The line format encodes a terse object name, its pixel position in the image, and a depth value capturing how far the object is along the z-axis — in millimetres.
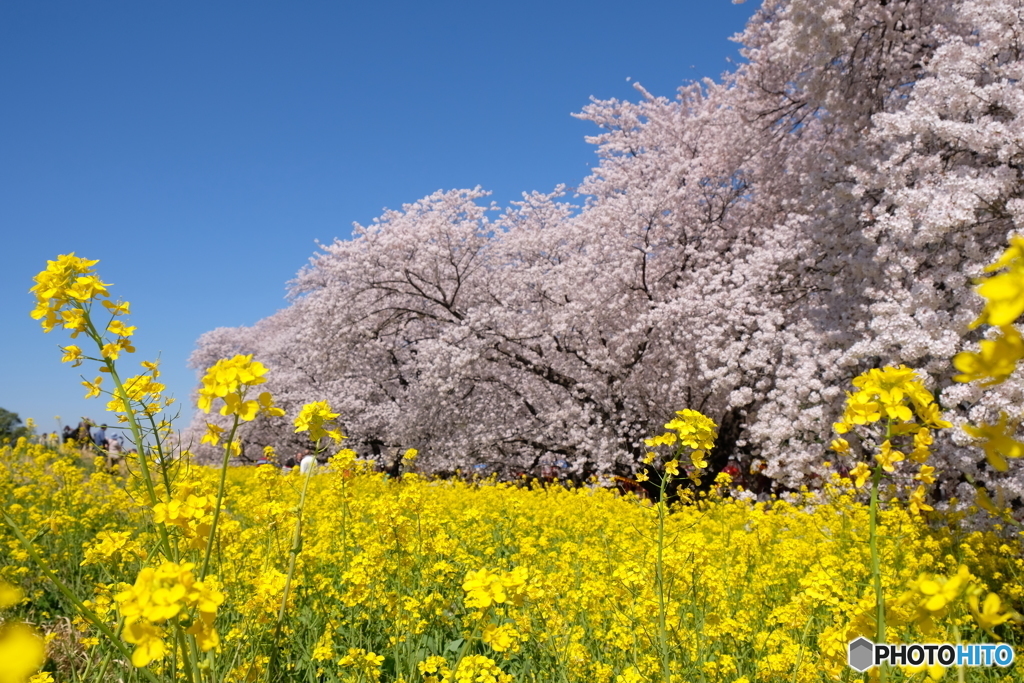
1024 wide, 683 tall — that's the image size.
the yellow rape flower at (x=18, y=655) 521
